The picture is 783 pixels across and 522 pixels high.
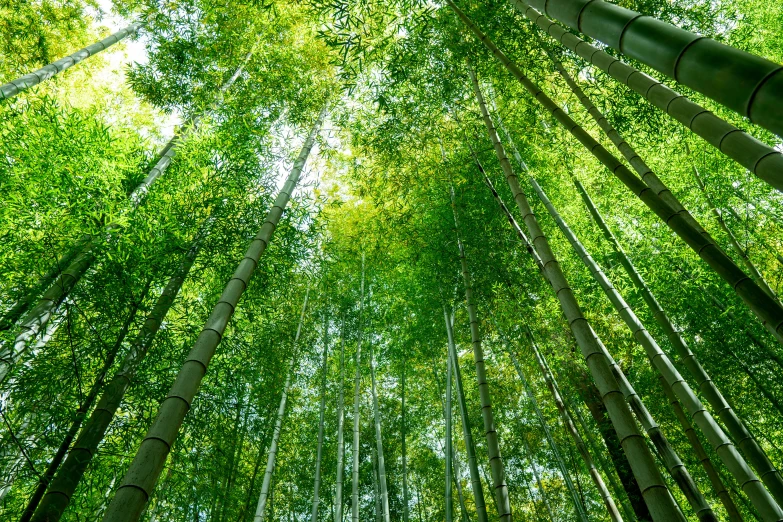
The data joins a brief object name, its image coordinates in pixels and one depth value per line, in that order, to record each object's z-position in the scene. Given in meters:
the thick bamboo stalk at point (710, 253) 1.37
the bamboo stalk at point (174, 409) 1.23
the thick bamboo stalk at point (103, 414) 2.01
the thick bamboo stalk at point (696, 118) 0.93
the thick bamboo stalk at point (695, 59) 0.76
